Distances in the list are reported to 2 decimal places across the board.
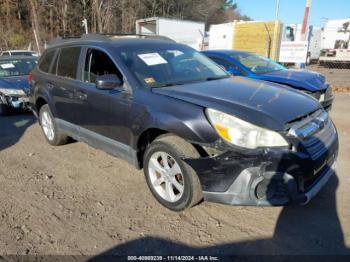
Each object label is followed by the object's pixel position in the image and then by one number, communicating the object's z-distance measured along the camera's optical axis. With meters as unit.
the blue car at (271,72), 6.05
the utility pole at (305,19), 12.69
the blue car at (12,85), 7.40
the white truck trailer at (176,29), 22.45
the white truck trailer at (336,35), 23.08
